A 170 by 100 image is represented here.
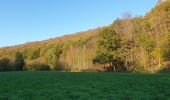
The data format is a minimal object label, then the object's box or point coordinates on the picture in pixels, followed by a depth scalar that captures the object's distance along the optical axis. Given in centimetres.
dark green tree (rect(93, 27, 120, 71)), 2935
